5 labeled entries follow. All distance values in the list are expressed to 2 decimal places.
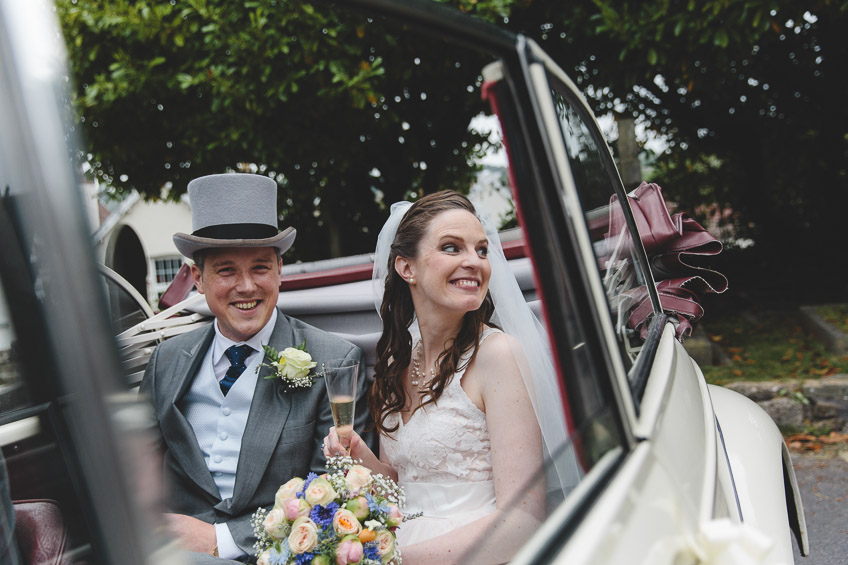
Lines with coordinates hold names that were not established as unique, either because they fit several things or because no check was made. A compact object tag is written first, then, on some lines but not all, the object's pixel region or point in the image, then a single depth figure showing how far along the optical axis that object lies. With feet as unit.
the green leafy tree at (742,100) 17.21
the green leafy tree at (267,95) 16.61
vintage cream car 1.85
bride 6.39
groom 7.53
